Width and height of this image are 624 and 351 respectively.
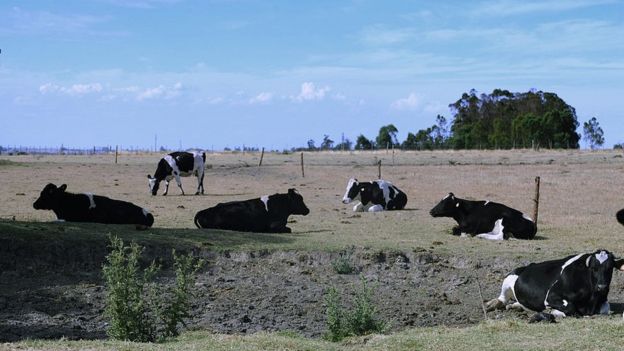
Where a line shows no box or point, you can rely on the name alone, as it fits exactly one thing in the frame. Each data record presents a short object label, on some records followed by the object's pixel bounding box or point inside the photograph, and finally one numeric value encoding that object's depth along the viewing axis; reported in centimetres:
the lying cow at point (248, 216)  2244
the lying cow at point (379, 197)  2872
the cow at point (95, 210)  2248
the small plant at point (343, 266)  1784
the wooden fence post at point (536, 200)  2293
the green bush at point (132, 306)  1150
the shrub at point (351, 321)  1192
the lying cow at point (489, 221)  2116
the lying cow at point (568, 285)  1353
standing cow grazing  3528
